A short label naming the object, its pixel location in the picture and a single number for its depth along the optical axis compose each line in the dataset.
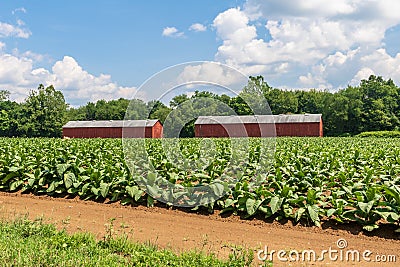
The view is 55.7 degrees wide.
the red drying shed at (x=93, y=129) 59.12
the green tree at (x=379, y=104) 64.25
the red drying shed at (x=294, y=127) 52.09
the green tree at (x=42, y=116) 75.81
